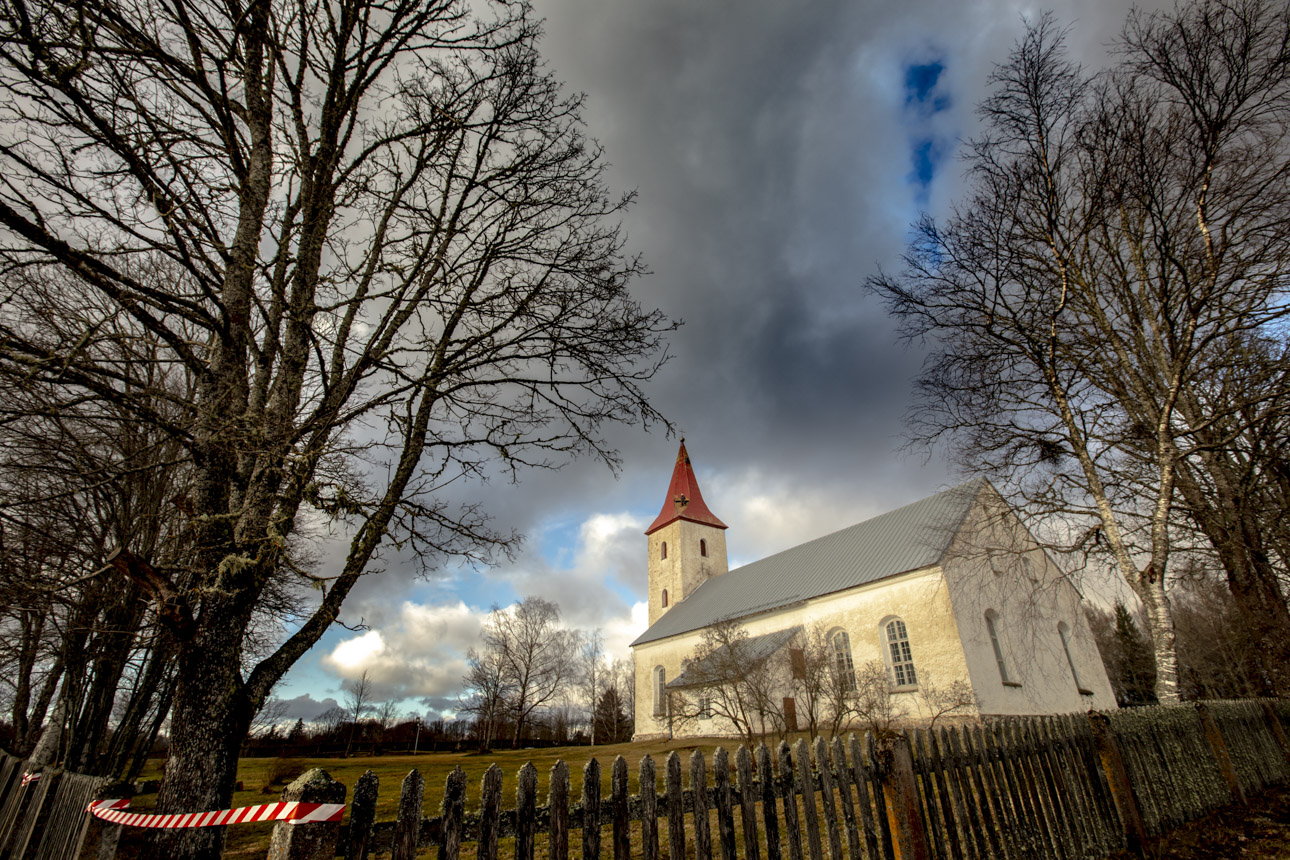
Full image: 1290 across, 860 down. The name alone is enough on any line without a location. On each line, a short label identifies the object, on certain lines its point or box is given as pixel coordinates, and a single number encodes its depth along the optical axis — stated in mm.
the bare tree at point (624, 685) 57844
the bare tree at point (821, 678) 18094
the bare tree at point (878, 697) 18945
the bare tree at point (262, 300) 3264
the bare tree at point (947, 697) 17969
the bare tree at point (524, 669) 41281
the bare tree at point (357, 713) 37950
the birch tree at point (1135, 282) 8281
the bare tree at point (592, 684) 58969
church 19234
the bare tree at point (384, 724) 40931
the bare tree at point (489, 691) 40594
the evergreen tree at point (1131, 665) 40562
